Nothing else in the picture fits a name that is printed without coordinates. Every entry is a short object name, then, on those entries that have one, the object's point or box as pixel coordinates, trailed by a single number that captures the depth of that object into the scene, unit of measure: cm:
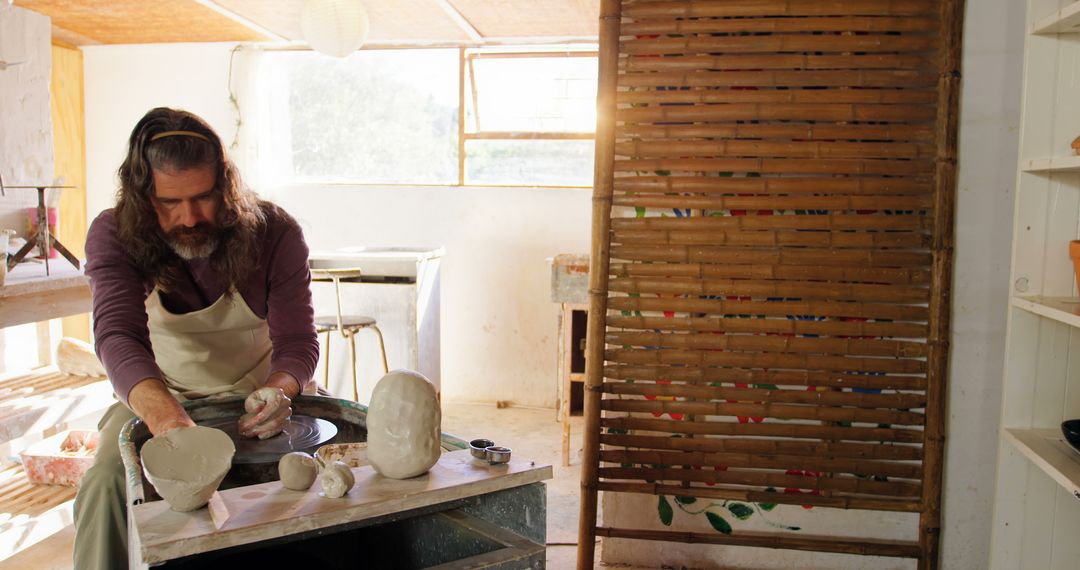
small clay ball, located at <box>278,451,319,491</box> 138
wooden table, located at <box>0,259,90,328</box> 322
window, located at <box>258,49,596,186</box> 514
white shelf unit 198
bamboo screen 232
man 190
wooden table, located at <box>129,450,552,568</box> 120
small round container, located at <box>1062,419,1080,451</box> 187
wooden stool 411
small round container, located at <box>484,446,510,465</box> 150
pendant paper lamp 364
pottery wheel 172
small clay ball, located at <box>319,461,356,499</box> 134
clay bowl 128
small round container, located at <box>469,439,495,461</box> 152
